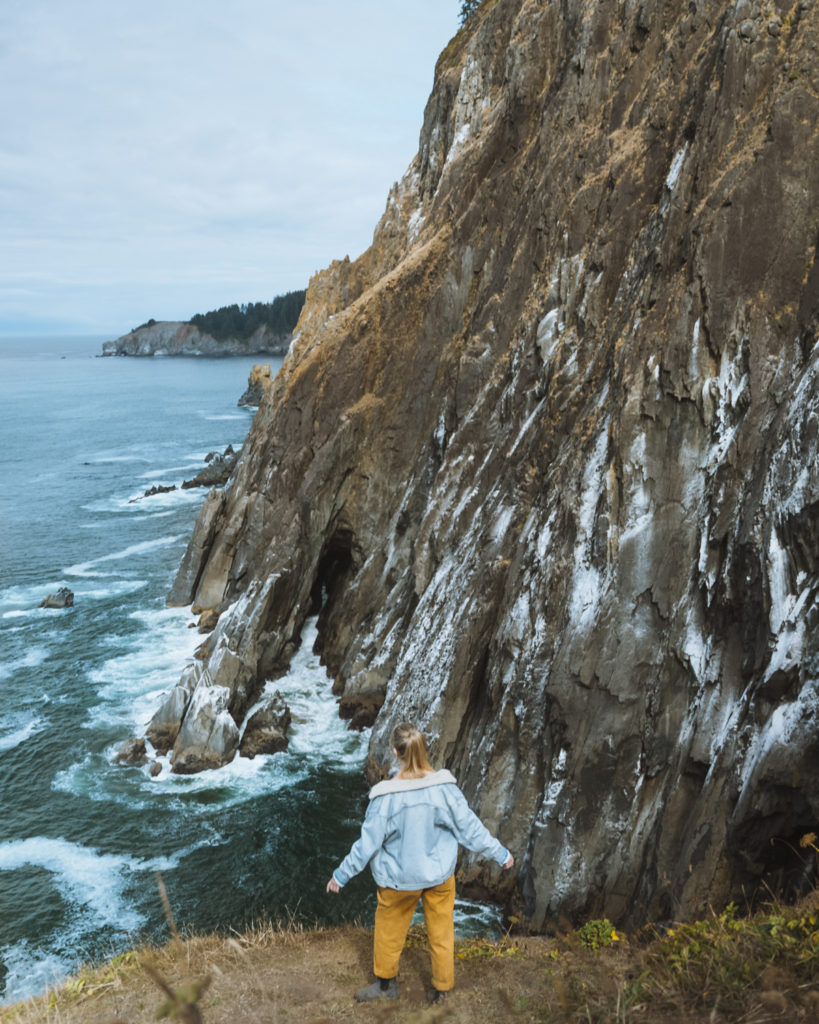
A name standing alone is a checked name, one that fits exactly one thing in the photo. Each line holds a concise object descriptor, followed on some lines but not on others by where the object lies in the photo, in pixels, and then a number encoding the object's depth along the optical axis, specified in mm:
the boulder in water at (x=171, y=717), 25875
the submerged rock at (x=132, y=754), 25031
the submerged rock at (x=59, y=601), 38781
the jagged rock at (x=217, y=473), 64688
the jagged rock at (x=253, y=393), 110456
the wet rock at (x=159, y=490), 62312
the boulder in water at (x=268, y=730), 25422
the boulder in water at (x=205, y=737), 24531
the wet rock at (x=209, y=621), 35625
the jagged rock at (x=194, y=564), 39062
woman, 7043
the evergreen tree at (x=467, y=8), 49125
